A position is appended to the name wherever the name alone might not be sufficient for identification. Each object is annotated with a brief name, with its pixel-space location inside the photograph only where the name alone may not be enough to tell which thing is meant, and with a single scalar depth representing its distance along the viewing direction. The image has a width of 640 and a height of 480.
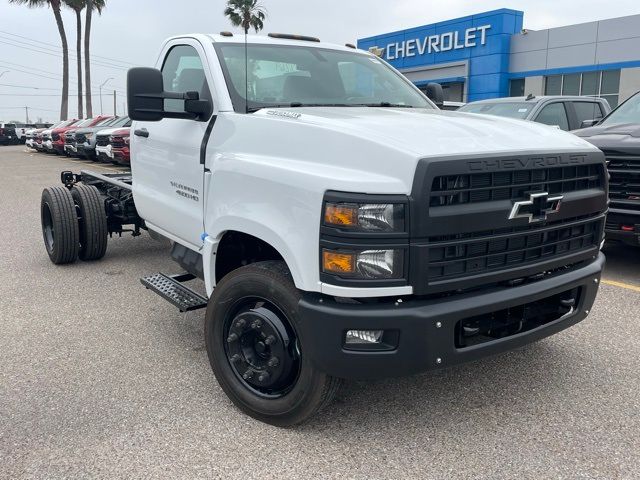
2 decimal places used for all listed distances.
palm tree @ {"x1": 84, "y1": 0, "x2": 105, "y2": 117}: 38.81
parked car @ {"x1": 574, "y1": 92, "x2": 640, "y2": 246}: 5.42
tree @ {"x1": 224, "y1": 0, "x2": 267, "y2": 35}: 43.00
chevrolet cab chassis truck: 2.59
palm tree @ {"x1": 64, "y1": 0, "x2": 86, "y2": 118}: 38.12
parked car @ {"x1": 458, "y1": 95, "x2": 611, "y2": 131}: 9.10
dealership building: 25.58
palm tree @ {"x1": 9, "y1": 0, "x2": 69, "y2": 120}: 38.59
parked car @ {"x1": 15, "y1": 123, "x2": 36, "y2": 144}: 42.88
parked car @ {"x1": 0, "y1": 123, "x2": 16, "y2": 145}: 42.44
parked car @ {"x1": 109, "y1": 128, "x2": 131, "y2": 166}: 16.84
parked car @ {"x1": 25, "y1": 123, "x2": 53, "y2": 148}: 32.47
